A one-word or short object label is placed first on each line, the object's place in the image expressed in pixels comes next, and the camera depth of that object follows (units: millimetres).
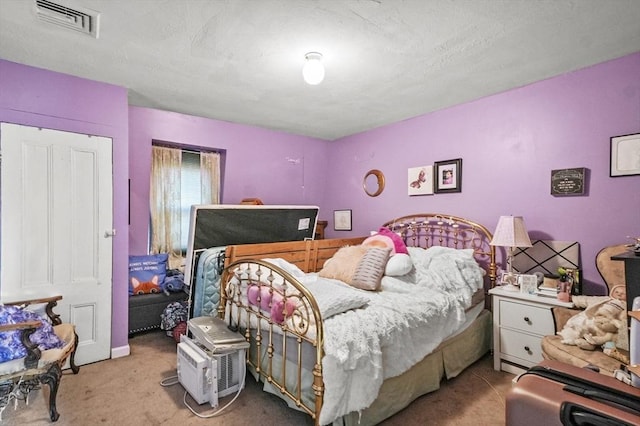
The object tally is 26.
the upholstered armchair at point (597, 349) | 1784
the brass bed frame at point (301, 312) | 1819
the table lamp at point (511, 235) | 2637
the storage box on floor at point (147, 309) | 3281
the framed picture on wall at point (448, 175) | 3389
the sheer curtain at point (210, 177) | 4023
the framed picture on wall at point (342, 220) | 4668
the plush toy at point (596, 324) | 1892
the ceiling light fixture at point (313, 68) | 2248
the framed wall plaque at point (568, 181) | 2559
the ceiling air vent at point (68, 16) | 1807
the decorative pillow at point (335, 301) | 1934
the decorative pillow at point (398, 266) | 2828
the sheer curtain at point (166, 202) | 3711
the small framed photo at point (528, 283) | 2617
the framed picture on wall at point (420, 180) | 3652
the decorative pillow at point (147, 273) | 3396
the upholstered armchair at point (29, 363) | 1891
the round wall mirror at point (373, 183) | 4180
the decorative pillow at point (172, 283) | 3514
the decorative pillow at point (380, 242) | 3158
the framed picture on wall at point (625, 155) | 2307
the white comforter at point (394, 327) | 1657
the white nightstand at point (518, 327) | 2439
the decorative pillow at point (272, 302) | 1975
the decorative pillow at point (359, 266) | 2740
